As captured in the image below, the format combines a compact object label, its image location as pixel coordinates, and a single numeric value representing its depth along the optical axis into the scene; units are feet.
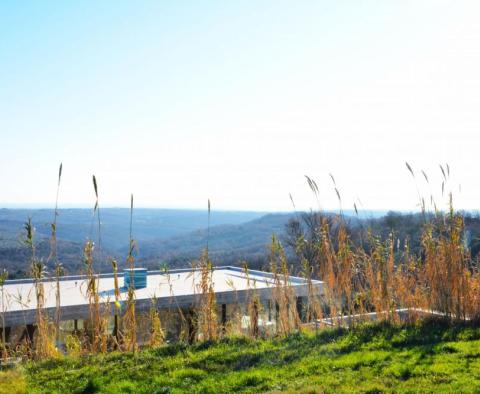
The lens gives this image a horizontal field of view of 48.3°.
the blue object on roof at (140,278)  31.62
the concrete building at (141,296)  21.81
